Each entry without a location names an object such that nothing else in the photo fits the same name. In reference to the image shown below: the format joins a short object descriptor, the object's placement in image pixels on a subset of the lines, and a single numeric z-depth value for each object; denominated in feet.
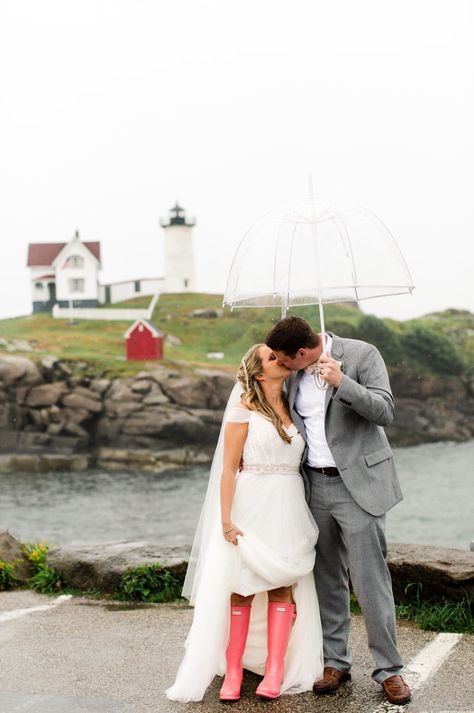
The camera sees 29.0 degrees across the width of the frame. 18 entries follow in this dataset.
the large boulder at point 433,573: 17.89
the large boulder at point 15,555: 22.95
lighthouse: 270.87
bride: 13.83
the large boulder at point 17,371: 252.01
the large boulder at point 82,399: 246.88
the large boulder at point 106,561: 21.26
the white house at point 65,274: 268.00
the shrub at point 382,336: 274.75
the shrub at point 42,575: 21.94
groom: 13.17
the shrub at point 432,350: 291.38
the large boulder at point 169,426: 237.25
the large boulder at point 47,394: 244.01
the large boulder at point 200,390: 242.99
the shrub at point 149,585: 20.59
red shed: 254.68
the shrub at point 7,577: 22.41
